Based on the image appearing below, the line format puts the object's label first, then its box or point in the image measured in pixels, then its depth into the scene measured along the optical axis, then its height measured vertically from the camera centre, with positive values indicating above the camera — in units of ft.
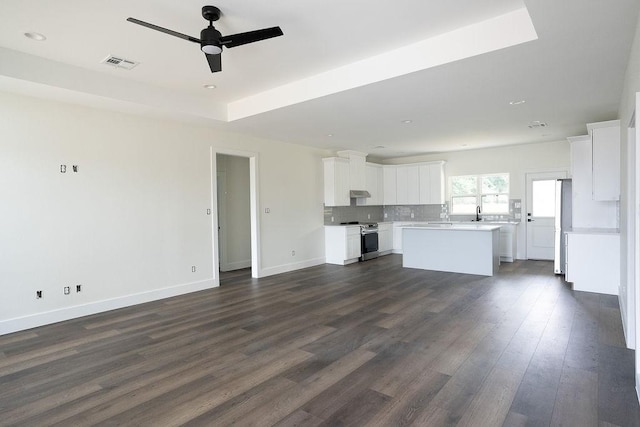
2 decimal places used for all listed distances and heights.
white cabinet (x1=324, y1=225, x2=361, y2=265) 25.46 -2.83
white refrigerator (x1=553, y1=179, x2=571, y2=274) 20.63 -0.89
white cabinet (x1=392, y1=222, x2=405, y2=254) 30.89 -2.84
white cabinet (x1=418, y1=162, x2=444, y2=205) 29.19 +1.81
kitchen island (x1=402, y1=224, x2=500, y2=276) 20.90 -2.78
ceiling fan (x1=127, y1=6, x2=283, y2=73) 8.87 +4.39
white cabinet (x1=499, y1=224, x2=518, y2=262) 25.62 -2.82
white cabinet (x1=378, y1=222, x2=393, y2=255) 29.40 -2.81
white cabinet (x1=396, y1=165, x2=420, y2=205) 30.45 +1.76
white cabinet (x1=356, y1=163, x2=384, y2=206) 29.78 +1.74
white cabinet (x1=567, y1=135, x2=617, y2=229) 18.31 +0.30
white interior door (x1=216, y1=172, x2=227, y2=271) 24.50 -0.78
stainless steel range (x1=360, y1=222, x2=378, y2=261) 26.99 -2.78
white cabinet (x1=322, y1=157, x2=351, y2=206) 25.98 +1.84
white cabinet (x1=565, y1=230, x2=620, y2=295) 16.16 -2.77
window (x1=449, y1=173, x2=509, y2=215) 27.40 +0.86
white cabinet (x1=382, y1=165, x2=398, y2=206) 31.63 +1.84
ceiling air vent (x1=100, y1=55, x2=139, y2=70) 12.21 +5.23
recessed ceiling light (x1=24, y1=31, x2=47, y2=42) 10.49 +5.25
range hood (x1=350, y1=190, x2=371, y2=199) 27.65 +0.93
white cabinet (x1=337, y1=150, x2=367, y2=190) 27.30 +3.00
